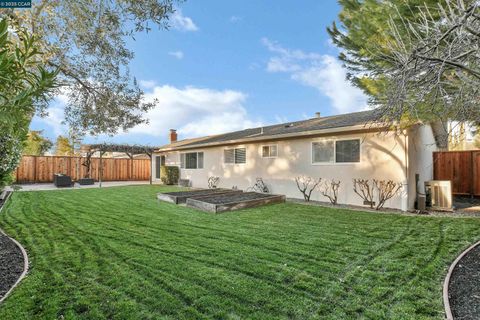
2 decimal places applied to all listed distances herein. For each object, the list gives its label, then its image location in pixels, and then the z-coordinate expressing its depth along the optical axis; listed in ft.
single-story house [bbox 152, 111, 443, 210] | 27.68
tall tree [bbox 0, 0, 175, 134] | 17.30
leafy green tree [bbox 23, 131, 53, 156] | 62.65
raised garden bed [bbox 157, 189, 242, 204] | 32.17
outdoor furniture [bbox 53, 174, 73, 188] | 53.83
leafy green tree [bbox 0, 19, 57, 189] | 5.92
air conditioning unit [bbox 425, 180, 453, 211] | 27.27
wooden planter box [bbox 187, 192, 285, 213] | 26.40
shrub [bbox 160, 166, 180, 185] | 59.26
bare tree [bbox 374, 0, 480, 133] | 9.59
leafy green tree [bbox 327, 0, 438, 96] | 17.01
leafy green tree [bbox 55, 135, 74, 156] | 81.71
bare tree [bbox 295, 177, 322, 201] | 33.94
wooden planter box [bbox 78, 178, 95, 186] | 60.49
